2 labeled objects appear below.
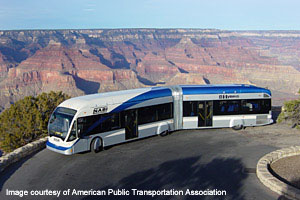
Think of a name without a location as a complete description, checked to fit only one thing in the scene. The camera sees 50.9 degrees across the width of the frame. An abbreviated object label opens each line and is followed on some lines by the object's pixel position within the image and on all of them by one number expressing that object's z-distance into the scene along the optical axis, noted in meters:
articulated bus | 14.97
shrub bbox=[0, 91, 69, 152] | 25.06
